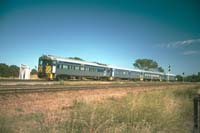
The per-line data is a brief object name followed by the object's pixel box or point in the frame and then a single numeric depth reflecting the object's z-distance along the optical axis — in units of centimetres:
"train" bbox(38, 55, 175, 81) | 2717
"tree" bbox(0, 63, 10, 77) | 3866
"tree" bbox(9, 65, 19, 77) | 4053
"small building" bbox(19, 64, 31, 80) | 2598
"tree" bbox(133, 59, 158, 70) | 9925
